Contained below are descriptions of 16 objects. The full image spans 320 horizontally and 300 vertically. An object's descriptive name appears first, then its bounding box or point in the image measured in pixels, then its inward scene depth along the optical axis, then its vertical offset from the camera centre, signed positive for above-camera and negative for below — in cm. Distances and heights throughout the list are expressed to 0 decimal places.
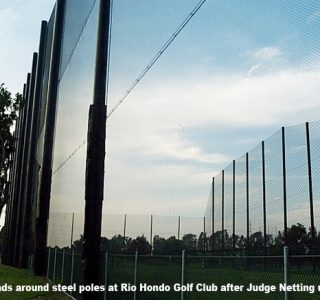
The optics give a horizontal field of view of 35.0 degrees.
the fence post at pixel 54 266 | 1413 -52
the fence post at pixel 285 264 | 358 -7
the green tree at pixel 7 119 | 2878 +715
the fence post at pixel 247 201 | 1248 +126
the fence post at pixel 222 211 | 1506 +126
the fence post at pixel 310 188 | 748 +105
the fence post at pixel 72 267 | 1021 -39
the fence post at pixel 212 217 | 1689 +115
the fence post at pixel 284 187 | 925 +122
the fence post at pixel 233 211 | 1396 +115
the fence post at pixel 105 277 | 784 -44
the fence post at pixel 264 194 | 1096 +127
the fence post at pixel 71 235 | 1667 +41
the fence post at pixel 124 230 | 1962 +74
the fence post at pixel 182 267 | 548 -18
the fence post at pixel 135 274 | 666 -32
